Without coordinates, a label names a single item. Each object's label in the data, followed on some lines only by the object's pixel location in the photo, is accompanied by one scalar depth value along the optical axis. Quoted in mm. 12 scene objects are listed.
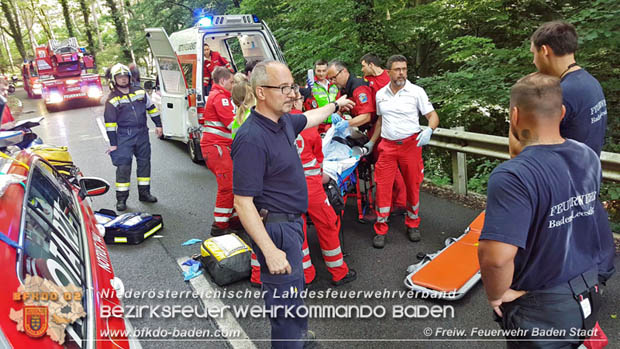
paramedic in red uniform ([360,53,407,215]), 5066
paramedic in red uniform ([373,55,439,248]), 4453
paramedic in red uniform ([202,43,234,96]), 8062
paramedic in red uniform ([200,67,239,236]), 4996
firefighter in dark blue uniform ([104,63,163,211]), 5785
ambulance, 7211
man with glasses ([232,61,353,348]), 2365
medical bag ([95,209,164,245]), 4852
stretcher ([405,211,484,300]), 3408
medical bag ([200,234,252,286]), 3879
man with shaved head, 1645
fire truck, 17953
